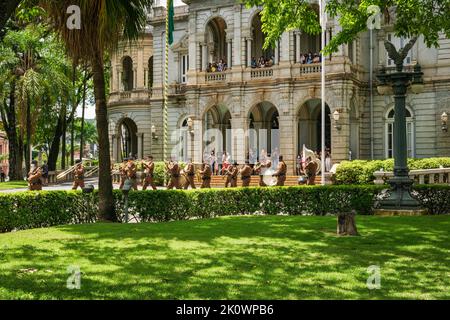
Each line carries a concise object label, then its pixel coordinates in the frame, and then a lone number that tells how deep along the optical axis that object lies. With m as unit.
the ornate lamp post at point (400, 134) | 16.00
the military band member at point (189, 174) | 24.80
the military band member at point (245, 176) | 23.72
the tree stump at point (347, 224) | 11.90
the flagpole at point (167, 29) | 23.66
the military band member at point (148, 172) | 25.73
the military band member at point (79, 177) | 25.23
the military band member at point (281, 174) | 22.95
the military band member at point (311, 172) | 23.47
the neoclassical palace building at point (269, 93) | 30.08
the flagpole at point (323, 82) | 23.81
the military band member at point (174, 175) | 24.44
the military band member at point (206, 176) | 23.92
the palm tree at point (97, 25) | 12.88
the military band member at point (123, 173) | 27.45
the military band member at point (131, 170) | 26.05
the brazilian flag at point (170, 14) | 23.73
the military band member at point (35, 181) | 21.27
